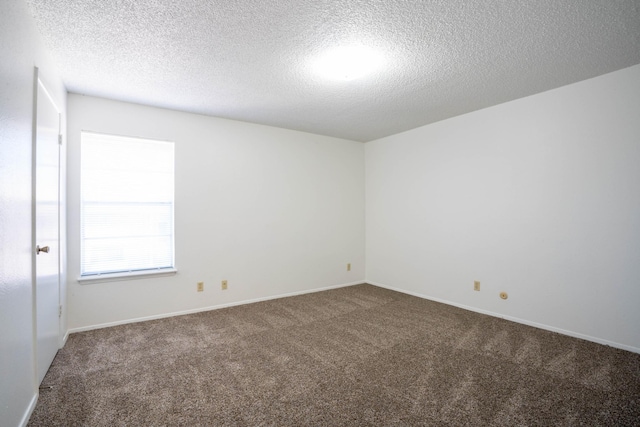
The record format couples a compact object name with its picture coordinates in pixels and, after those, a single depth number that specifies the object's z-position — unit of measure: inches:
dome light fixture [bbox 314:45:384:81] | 91.4
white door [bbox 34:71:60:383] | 77.9
